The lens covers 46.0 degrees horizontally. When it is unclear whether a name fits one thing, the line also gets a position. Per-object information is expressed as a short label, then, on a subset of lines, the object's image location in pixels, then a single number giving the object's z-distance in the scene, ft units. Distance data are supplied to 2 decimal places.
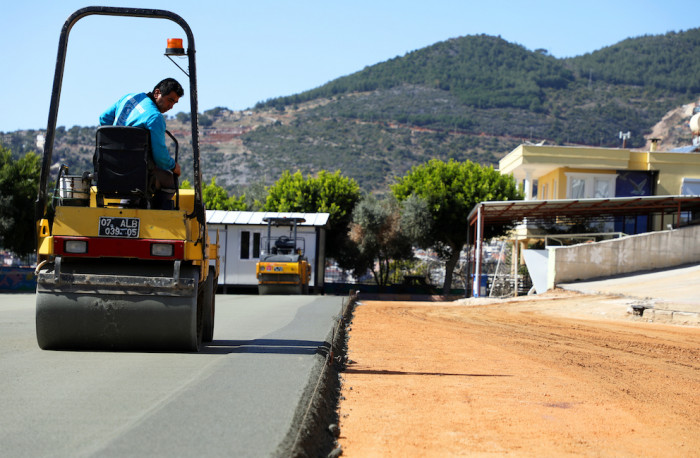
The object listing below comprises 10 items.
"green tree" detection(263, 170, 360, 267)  173.37
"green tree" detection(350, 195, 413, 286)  165.37
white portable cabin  121.08
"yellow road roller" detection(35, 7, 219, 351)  25.54
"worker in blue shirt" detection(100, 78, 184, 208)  25.89
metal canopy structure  109.19
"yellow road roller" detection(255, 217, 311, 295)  106.83
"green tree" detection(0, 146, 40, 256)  136.98
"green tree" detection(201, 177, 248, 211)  188.65
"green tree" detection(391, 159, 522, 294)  160.45
